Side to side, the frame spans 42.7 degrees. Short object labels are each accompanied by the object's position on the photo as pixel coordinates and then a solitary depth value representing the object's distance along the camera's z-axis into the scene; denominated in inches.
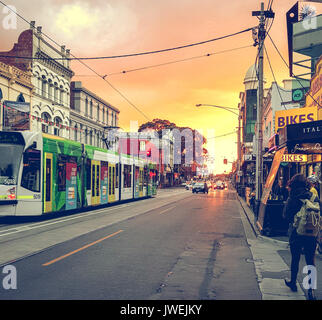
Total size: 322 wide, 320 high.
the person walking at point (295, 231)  256.2
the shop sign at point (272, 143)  532.2
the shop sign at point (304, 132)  413.4
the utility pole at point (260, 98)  660.7
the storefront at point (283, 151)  419.8
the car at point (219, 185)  2992.1
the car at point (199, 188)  2065.7
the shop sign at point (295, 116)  636.9
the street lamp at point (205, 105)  1229.9
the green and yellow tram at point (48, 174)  604.7
